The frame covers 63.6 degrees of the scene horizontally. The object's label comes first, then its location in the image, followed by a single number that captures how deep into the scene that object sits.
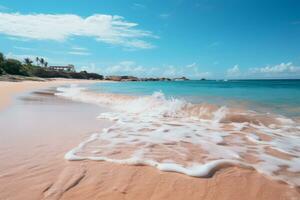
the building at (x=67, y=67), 134.00
